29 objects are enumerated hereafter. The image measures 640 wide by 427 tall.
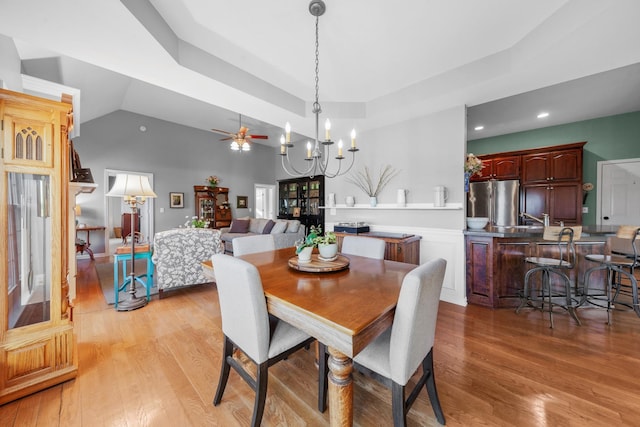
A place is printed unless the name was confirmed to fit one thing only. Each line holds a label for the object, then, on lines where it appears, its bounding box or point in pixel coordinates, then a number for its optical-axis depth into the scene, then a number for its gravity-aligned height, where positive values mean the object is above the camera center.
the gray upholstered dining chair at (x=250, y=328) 1.20 -0.63
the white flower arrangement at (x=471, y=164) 3.04 +0.58
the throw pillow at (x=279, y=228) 5.39 -0.38
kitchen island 2.83 -0.57
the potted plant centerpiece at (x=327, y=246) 1.83 -0.26
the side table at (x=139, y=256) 3.04 -0.58
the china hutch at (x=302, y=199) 6.77 +0.33
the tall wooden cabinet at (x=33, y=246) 1.48 -0.23
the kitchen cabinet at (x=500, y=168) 4.95 +0.91
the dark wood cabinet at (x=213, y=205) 6.85 +0.15
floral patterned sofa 3.06 -0.57
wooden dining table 0.97 -0.43
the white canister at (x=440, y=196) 3.03 +0.19
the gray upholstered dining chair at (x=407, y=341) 1.05 -0.61
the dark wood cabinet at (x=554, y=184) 4.38 +0.50
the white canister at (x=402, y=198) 3.37 +0.18
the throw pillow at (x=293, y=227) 5.41 -0.36
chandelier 1.77 +0.62
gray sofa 5.20 -0.48
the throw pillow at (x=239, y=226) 6.45 -0.41
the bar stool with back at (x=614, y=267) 2.48 -0.59
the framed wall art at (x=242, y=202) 7.70 +0.27
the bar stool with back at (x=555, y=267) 2.55 -0.59
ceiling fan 4.85 +1.44
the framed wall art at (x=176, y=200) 6.48 +0.27
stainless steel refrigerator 4.83 +0.20
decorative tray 1.63 -0.38
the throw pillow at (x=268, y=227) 5.70 -0.39
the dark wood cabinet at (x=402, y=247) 2.99 -0.46
